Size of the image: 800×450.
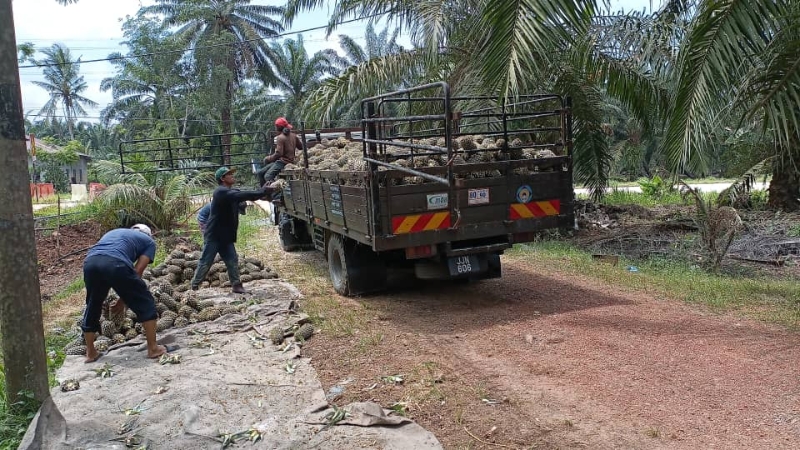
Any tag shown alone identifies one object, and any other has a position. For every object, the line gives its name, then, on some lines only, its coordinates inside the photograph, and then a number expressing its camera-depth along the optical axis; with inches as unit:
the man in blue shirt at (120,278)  223.5
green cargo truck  264.4
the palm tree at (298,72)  1636.9
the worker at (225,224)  320.5
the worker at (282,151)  421.7
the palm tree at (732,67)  208.1
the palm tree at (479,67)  412.8
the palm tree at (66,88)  2331.4
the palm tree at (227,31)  1322.6
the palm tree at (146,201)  510.3
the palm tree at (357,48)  1396.4
